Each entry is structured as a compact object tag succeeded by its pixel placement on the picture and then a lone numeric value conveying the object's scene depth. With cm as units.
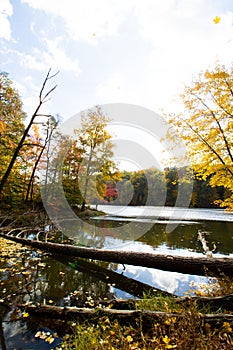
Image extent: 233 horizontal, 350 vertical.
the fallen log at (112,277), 389
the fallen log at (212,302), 237
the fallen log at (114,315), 198
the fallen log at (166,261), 312
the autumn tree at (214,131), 734
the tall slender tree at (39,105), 645
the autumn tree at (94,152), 1778
